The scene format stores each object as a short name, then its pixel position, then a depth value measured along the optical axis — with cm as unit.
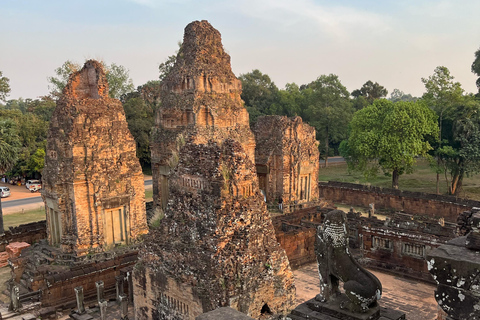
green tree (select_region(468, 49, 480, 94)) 4175
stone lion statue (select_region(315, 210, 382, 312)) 567
